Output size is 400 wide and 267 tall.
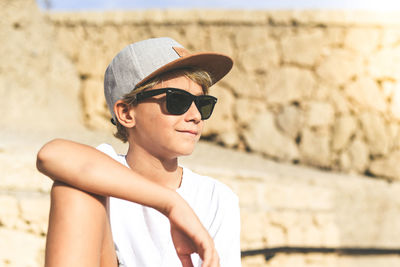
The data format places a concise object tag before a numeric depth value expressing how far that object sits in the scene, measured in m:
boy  1.28
